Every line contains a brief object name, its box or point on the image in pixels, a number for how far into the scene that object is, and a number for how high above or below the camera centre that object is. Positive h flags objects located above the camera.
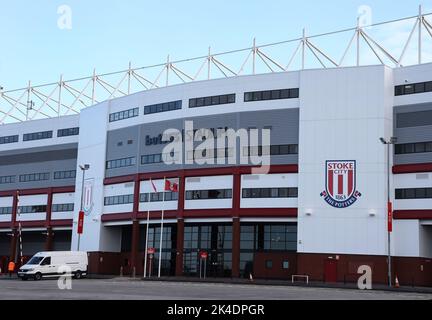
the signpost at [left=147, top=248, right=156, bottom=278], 74.19 +0.78
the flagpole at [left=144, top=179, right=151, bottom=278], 75.00 +1.25
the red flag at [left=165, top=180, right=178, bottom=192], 71.50 +8.08
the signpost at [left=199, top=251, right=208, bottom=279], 71.38 +0.09
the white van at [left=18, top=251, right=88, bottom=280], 63.88 -0.85
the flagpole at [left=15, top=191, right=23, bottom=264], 90.67 +3.62
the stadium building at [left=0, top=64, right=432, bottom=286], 66.06 +9.02
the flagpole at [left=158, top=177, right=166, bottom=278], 75.89 +2.11
